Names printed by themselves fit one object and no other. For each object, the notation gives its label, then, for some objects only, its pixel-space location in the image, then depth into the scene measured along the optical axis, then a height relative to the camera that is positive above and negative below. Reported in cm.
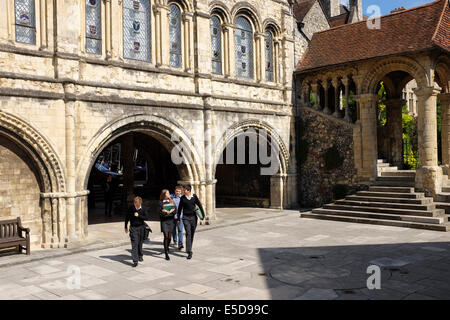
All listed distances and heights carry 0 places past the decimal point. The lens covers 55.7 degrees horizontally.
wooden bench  977 -144
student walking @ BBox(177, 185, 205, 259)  938 -96
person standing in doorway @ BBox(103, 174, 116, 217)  1689 -82
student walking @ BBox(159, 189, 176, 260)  940 -103
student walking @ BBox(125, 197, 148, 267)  885 -111
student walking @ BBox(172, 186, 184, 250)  1034 -134
